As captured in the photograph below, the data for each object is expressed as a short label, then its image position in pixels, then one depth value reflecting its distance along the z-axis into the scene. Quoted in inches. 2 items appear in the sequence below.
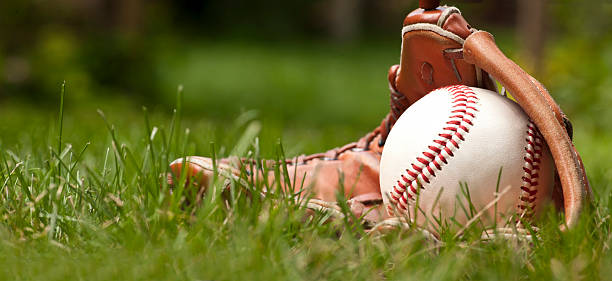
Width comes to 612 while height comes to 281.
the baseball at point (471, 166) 64.6
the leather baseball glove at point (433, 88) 64.5
